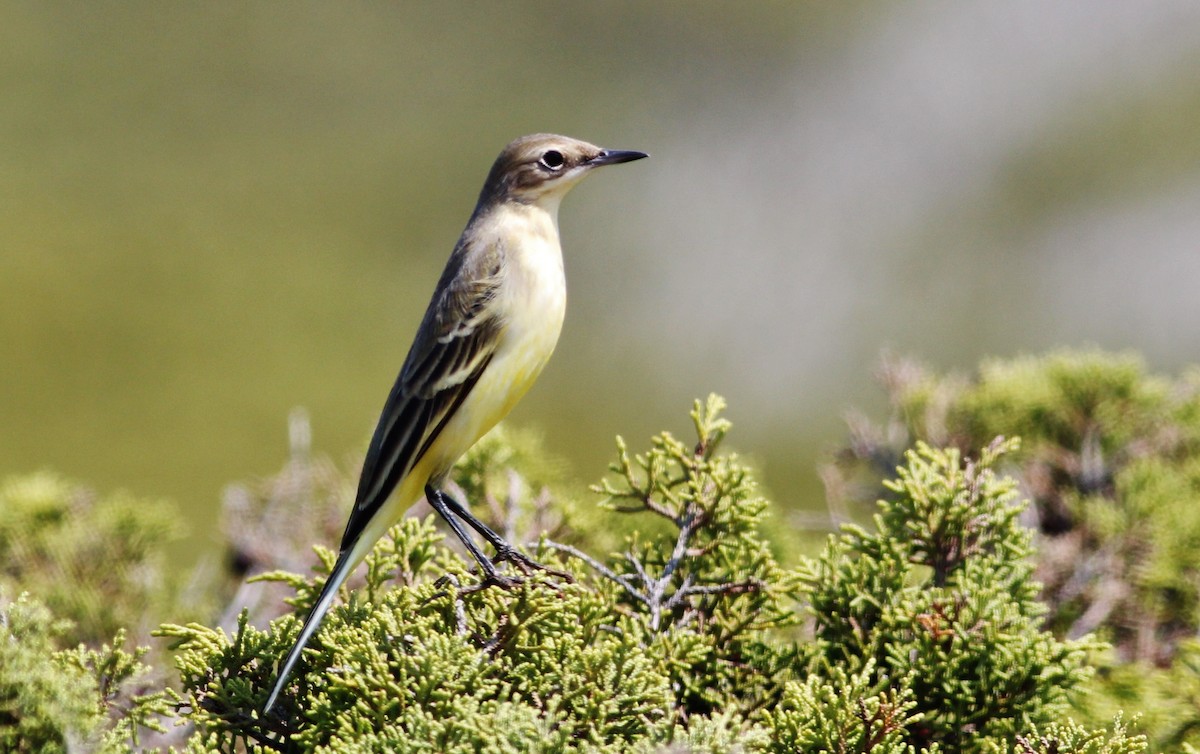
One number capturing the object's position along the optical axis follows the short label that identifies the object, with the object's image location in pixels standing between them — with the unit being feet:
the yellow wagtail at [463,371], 20.84
